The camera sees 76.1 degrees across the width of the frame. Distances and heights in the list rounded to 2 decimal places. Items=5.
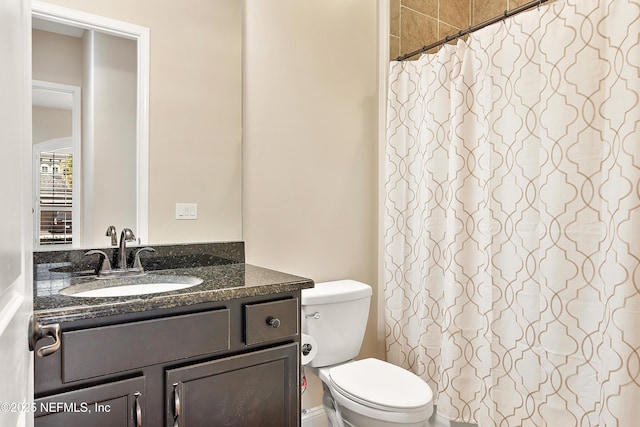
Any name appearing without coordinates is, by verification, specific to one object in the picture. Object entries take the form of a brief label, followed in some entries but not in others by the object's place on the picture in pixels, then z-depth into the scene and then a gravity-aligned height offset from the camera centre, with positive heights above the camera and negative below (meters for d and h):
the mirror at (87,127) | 1.43 +0.30
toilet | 1.51 -0.71
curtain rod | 1.57 +0.78
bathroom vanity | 1.00 -0.41
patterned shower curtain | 1.32 -0.04
